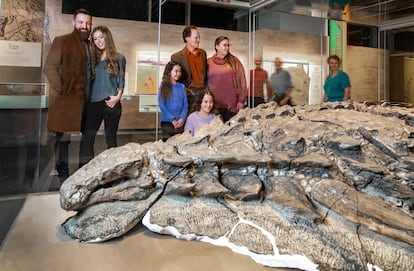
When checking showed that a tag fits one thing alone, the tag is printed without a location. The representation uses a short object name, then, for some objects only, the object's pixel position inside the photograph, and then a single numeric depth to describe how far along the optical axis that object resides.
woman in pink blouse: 2.58
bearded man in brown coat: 2.09
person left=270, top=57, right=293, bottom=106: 2.79
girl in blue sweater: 2.39
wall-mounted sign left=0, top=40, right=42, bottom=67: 1.64
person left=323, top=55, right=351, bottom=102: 2.76
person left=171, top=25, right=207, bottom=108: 2.46
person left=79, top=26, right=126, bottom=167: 2.17
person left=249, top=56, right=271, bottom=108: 2.73
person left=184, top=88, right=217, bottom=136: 2.45
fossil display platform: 0.98
